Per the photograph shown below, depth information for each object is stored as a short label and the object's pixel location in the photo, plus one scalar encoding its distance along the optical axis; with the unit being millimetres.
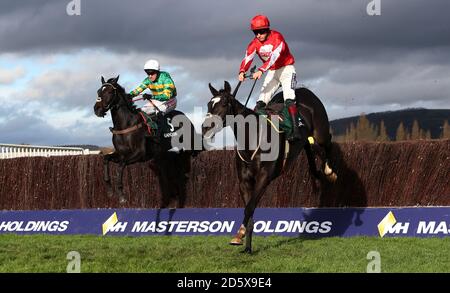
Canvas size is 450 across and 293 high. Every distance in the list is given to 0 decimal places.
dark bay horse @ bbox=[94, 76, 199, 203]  12422
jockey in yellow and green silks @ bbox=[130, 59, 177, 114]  13148
